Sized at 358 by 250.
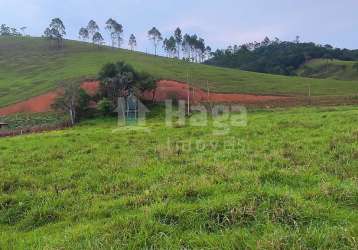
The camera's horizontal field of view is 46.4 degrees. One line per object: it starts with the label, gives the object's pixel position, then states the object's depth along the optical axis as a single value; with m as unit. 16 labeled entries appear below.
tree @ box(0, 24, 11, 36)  188.16
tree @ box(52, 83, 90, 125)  52.62
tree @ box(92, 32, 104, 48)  146.12
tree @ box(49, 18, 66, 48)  134.25
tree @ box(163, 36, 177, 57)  152.12
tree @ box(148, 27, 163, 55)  158.25
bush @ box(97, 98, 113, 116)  51.97
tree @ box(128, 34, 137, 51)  168.00
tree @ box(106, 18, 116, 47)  151.38
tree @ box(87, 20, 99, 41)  155.38
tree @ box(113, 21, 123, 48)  152.75
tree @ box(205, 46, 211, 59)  170.62
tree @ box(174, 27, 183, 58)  155.46
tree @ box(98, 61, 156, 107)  55.19
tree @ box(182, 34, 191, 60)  156.38
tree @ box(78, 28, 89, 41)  157.75
